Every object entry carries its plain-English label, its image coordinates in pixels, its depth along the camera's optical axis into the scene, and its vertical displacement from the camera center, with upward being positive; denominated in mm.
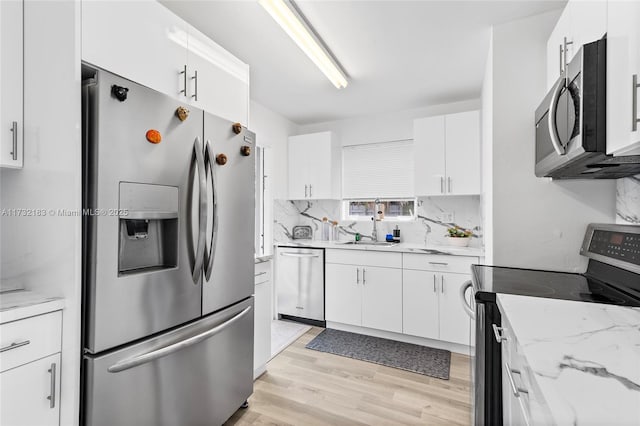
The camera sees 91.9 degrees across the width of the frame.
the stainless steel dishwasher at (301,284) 3449 -814
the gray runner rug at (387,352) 2539 -1262
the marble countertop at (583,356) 515 -327
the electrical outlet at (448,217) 3408 -39
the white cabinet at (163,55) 1275 +787
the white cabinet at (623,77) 876 +421
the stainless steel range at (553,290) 1303 -343
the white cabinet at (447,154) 2988 +597
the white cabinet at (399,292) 2818 -784
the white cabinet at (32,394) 1037 -640
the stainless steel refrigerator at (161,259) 1187 -218
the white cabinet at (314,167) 3803 +582
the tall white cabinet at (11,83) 1264 +534
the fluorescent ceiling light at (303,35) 1680 +1123
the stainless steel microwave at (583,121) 1075 +356
